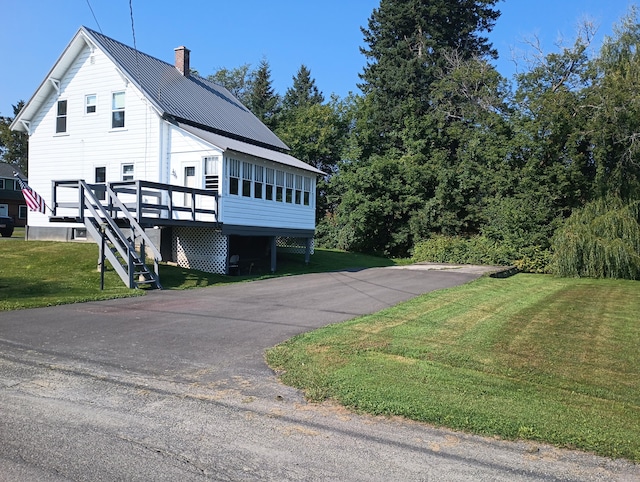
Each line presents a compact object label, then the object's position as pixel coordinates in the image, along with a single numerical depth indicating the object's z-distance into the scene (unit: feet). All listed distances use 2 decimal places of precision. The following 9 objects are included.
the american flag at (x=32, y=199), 52.11
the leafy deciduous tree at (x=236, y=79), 182.91
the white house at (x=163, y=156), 59.77
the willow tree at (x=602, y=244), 71.51
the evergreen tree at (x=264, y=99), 155.43
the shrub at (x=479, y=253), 85.61
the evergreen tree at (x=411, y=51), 126.41
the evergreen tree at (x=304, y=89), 206.62
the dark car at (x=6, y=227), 97.30
